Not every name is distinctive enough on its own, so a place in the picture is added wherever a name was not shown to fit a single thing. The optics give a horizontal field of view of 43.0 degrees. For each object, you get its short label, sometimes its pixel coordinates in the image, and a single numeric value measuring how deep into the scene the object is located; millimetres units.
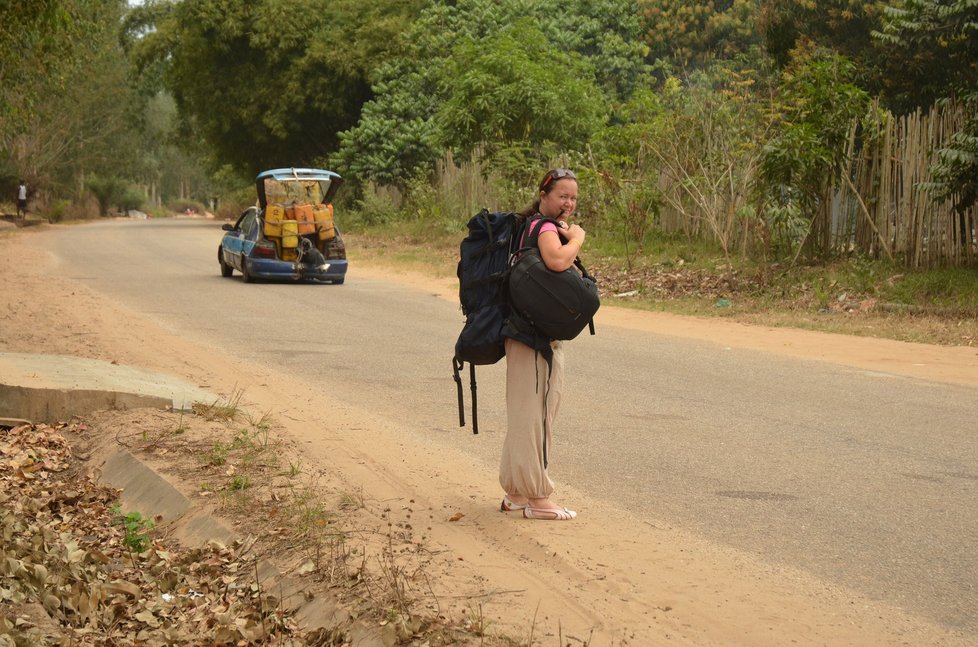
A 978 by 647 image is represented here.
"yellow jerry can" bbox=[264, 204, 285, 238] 20500
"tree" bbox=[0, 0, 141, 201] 27547
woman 6000
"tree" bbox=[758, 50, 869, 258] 16719
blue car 20438
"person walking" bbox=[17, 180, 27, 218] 49119
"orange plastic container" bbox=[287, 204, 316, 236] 20531
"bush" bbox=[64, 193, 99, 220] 60312
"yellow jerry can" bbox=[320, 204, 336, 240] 20750
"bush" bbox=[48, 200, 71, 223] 55406
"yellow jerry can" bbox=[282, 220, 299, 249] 20516
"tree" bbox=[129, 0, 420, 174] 41188
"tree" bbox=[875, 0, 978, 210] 14688
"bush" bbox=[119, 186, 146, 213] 81188
